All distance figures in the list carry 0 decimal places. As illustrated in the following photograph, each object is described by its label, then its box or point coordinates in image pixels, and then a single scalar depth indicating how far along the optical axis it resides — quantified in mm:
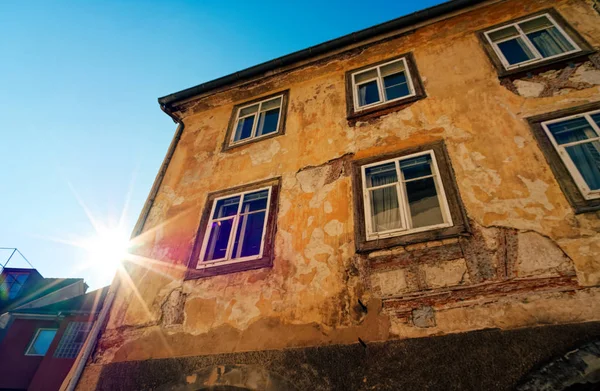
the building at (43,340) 14992
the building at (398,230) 3561
